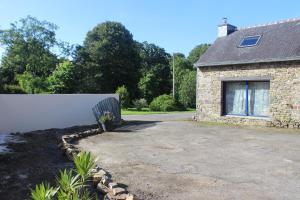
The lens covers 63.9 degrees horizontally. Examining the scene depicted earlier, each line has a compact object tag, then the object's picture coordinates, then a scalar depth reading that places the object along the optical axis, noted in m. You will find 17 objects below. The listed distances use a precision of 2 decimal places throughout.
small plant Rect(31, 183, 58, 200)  2.58
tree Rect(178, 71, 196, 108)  25.72
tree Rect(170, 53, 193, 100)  31.33
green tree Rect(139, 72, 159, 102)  29.79
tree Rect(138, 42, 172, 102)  29.96
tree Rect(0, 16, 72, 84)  32.30
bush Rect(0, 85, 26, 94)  20.26
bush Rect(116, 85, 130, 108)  24.05
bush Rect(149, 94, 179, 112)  23.04
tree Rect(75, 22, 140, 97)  31.06
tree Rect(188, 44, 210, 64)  40.07
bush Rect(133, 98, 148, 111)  23.40
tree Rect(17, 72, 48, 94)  23.25
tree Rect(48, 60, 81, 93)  22.51
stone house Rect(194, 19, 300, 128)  10.70
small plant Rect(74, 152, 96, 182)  2.97
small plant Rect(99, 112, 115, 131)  10.31
